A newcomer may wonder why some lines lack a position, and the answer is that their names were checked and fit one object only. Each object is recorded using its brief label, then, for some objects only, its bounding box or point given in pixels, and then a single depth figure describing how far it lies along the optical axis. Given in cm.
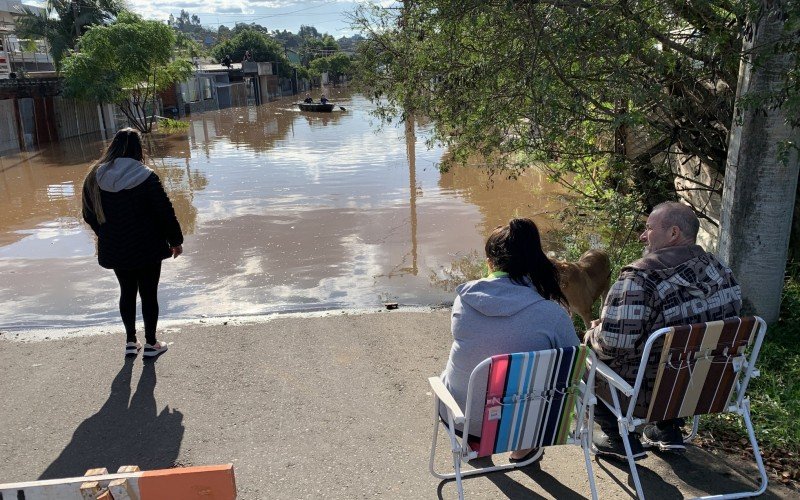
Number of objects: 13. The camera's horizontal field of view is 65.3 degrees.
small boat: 3462
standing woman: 421
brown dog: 433
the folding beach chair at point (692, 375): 260
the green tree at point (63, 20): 2998
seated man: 287
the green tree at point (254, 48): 7088
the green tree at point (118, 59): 2402
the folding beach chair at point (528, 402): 251
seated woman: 268
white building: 2559
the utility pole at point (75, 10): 3109
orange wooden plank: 219
